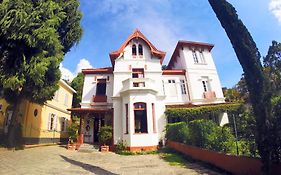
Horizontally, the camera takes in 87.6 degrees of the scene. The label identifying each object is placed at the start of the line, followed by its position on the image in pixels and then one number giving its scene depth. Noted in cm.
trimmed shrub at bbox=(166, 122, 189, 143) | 1113
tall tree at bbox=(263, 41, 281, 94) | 2451
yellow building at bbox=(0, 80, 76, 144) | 1463
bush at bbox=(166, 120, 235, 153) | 757
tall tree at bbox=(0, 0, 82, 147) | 1003
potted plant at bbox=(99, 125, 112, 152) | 1456
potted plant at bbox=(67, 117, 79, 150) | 1487
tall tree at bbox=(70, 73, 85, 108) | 2739
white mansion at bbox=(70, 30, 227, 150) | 1462
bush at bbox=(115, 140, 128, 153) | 1372
